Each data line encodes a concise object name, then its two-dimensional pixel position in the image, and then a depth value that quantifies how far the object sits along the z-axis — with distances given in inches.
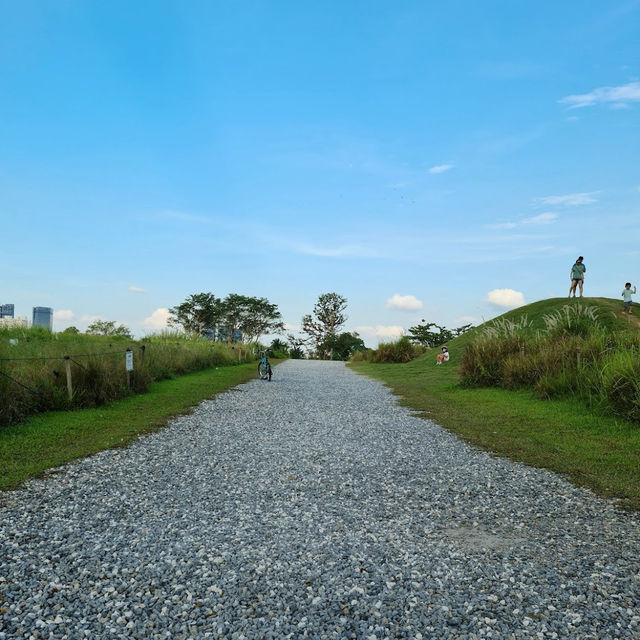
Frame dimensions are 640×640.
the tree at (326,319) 2532.0
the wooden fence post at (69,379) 445.1
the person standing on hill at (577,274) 1021.7
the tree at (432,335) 2006.6
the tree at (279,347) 1877.0
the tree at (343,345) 2260.1
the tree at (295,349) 2210.1
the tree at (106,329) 1345.2
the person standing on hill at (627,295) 968.9
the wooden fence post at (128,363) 529.3
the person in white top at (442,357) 1033.5
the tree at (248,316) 2385.6
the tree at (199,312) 2332.7
